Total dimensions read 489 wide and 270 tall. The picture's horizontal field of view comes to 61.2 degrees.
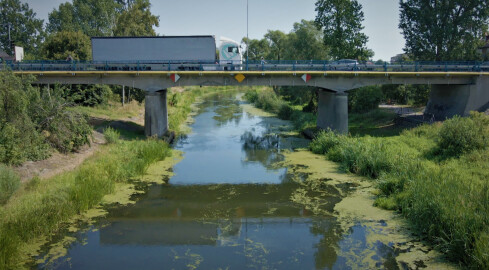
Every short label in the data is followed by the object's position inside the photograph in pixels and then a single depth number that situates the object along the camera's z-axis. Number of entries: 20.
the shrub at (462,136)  23.38
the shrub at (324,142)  30.23
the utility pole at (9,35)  76.75
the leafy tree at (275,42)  101.52
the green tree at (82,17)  74.69
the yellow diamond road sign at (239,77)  34.19
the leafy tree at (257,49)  114.44
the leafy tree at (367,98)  47.25
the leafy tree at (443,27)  47.19
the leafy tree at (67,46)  45.16
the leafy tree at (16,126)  20.88
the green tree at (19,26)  78.56
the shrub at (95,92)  39.59
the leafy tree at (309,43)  60.47
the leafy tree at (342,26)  51.03
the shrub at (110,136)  28.62
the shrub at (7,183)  16.81
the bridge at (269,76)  33.75
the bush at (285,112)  52.09
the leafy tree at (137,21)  52.97
